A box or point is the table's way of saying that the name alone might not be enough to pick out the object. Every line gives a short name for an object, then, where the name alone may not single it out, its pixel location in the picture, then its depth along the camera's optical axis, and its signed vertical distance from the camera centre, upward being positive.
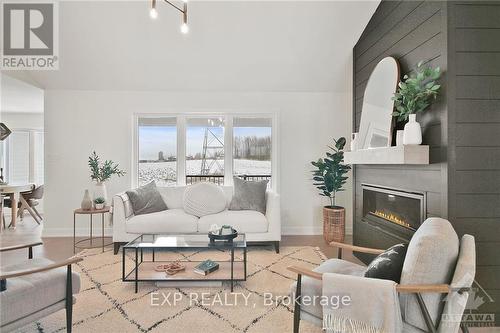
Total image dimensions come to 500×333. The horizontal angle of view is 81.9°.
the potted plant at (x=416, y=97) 2.21 +0.56
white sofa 3.76 -0.73
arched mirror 2.79 +0.65
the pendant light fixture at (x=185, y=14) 2.26 +1.24
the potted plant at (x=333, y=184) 4.13 -0.25
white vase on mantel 2.29 +0.28
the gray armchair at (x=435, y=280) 1.51 -0.61
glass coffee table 2.62 -0.98
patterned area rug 2.13 -1.16
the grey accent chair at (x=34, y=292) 1.72 -0.80
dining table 4.96 -0.47
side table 3.84 -0.59
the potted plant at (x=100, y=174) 4.15 -0.09
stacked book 2.67 -0.95
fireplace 2.54 -0.49
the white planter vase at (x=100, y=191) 4.14 -0.34
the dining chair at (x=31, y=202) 5.52 -0.67
